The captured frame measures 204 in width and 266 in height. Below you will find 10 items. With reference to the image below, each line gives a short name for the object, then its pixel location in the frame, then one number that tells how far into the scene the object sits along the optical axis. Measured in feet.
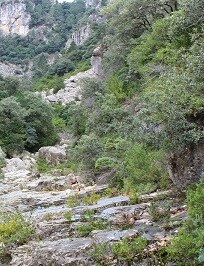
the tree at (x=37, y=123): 141.69
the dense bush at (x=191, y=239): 24.52
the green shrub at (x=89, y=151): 65.51
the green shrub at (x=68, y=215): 37.83
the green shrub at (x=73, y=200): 46.60
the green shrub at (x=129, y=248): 27.30
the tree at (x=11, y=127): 129.80
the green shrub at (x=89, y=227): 33.50
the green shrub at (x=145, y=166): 42.60
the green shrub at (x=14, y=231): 34.99
